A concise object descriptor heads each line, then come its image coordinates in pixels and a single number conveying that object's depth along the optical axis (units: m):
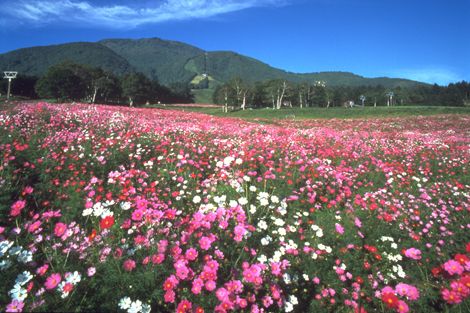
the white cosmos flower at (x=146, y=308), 1.85
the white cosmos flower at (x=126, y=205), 2.80
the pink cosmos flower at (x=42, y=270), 1.82
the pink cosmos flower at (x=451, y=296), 2.19
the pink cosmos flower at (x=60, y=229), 2.25
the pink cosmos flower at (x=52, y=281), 1.77
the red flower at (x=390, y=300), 2.20
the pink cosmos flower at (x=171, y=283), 1.95
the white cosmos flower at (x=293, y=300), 2.24
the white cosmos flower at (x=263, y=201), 3.35
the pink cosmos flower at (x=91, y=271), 1.96
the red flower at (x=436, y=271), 2.63
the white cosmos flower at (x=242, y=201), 3.23
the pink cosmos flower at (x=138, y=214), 2.72
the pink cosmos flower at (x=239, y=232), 2.51
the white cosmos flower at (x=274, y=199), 3.51
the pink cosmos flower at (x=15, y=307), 1.51
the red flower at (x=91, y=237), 2.39
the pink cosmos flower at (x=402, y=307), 2.18
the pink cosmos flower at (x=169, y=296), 1.85
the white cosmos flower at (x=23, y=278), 1.72
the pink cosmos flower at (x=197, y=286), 1.91
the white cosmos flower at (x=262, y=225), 3.01
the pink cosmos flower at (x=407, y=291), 2.29
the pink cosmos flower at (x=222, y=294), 1.91
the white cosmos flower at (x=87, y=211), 2.59
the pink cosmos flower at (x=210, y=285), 1.95
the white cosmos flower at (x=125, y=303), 1.84
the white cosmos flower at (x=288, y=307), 2.13
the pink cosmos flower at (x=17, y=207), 2.36
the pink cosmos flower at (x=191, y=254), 2.16
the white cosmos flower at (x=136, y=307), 1.80
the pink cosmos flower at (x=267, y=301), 2.10
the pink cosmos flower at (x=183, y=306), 1.83
